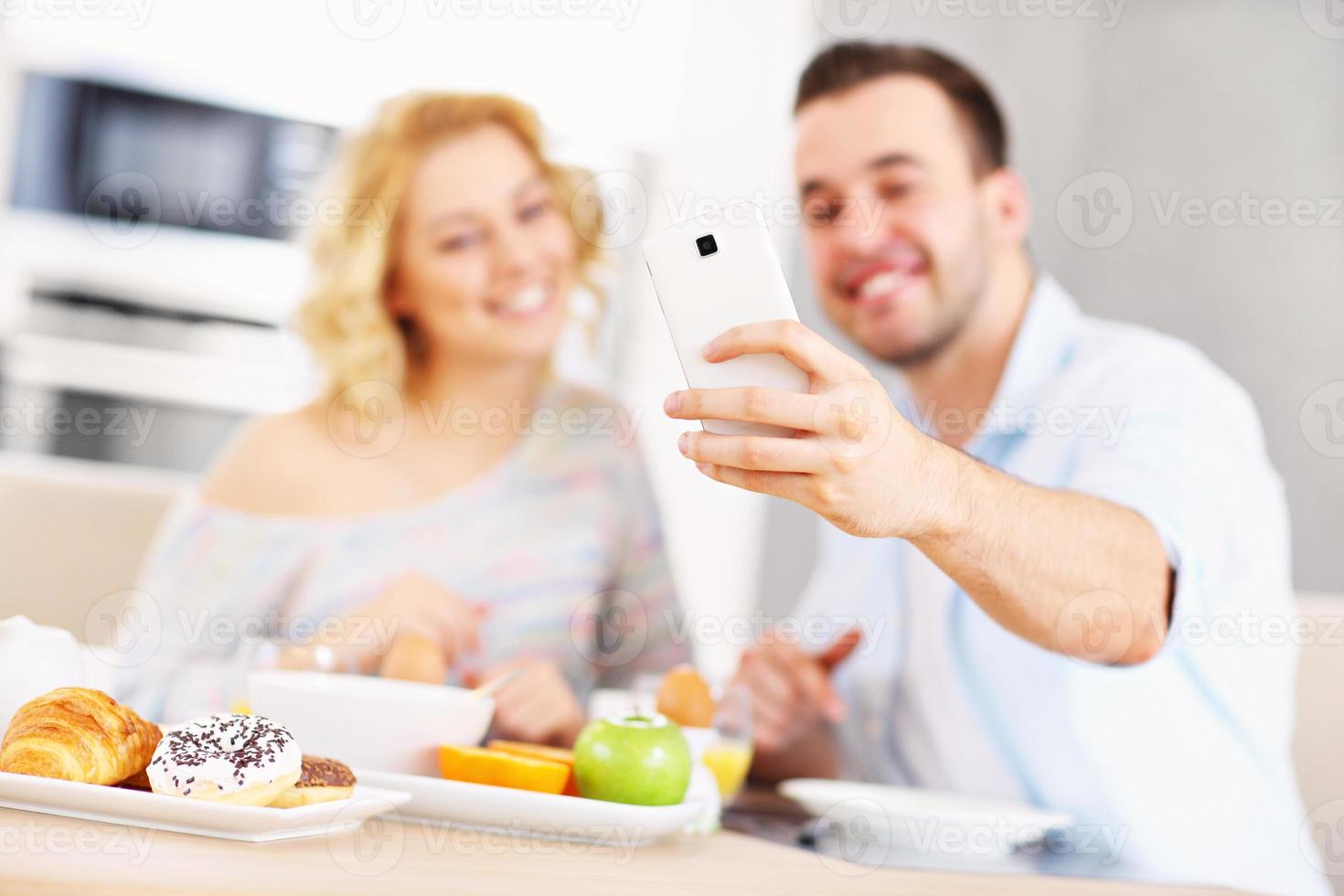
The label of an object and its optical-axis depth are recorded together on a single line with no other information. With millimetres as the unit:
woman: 2027
